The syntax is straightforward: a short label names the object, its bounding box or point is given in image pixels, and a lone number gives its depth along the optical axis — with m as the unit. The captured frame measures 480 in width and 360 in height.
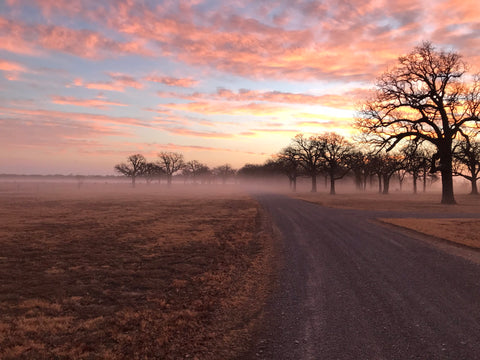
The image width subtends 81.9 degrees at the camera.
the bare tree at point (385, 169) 56.03
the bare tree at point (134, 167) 94.88
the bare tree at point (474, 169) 54.06
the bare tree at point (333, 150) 63.72
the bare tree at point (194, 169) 138.75
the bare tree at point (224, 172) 185.62
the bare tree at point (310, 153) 68.62
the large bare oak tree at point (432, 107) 31.09
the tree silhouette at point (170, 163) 101.42
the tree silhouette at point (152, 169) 97.69
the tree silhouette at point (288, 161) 72.12
